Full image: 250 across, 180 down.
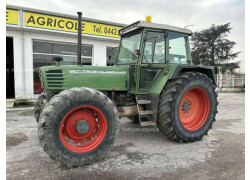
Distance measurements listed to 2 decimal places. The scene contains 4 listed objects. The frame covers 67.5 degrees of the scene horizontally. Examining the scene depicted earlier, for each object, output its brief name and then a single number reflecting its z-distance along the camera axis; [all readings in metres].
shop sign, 9.05
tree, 27.22
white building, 9.00
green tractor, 2.89
